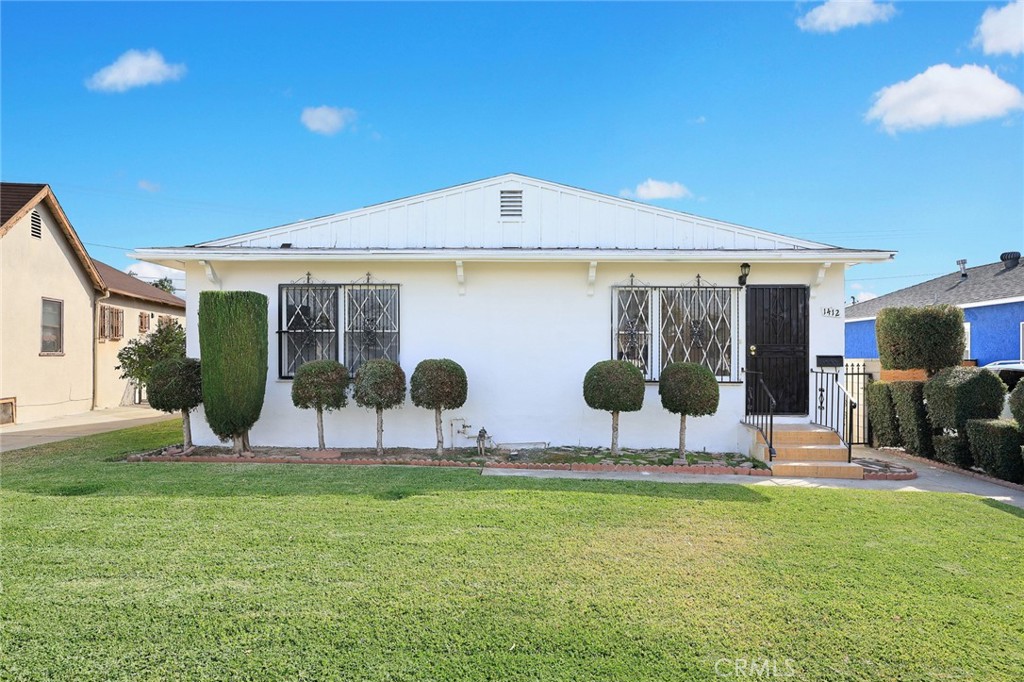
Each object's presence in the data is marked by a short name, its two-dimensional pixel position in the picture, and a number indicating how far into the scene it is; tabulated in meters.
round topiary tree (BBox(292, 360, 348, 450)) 6.85
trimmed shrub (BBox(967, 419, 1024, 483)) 5.99
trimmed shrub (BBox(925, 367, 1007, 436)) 6.71
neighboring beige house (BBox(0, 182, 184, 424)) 10.95
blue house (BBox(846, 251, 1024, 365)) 15.09
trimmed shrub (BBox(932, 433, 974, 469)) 6.76
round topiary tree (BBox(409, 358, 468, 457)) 6.83
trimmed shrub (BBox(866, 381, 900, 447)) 8.16
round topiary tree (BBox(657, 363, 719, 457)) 6.65
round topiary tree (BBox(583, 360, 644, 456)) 6.68
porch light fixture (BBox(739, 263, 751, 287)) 7.45
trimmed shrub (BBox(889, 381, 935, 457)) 7.54
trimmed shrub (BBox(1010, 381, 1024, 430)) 5.74
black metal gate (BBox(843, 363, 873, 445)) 8.58
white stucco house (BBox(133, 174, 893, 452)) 7.58
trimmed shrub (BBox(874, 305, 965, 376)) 7.87
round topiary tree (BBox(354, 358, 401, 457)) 6.80
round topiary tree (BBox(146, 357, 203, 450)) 6.89
